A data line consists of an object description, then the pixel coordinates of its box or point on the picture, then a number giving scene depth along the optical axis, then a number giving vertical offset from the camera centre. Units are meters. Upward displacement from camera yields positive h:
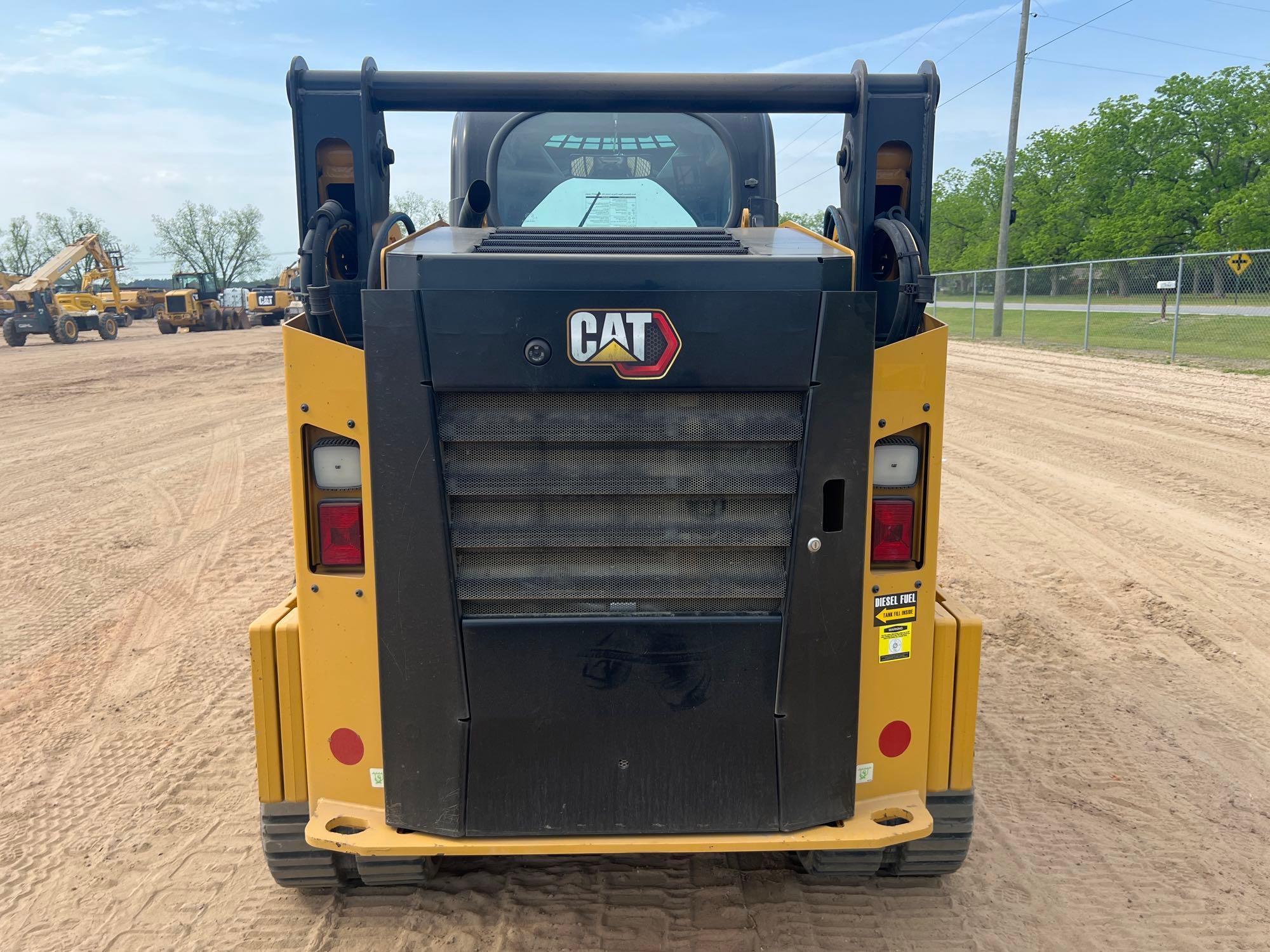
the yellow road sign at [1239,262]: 17.78 +0.93
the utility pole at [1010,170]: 26.95 +4.20
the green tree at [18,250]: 82.69 +5.47
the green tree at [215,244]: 90.50 +6.64
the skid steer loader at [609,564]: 2.36 -0.66
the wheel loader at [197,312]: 38.59 +0.06
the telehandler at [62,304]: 31.02 +0.32
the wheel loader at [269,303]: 44.84 +0.46
